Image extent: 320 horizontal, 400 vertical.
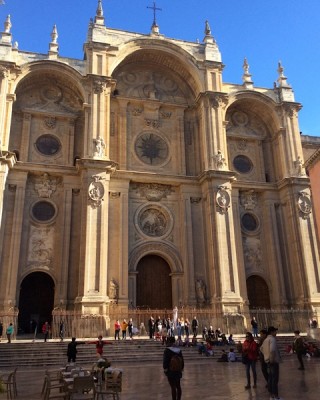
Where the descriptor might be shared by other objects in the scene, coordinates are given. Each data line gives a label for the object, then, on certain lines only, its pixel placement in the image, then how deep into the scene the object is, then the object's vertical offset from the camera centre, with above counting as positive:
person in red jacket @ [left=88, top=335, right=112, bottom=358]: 11.52 -0.40
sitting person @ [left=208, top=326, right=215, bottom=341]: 18.40 -0.28
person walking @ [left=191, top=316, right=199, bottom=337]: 19.34 +0.20
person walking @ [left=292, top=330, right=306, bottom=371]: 12.48 -0.64
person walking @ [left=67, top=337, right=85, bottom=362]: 12.16 -0.50
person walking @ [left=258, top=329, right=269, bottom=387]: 9.01 -0.74
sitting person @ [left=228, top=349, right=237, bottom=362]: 15.23 -1.01
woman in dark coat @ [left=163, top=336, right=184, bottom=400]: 7.12 -0.62
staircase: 15.26 -0.81
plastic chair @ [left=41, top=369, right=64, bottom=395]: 7.76 -0.94
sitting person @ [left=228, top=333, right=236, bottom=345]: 18.80 -0.53
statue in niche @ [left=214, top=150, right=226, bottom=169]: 25.41 +10.19
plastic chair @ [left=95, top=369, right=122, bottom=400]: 7.64 -0.91
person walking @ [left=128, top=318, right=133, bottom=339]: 18.75 +0.09
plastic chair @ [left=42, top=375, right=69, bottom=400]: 7.31 -1.02
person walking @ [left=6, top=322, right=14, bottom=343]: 17.34 +0.15
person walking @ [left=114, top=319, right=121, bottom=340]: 18.38 +0.02
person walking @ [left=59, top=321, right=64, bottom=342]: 18.52 +0.13
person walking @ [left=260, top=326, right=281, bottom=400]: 7.64 -0.61
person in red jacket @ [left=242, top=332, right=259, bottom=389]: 9.39 -0.59
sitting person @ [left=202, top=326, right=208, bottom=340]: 18.95 -0.23
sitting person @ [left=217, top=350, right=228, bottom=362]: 15.13 -1.06
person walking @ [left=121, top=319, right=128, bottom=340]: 18.72 +0.10
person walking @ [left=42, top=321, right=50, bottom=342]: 17.69 +0.19
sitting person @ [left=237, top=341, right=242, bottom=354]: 15.51 -0.74
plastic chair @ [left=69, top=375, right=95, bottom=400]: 7.26 -0.92
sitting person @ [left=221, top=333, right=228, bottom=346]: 18.55 -0.51
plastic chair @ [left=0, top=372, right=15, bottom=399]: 8.34 -1.14
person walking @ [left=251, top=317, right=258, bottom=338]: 20.17 -0.03
